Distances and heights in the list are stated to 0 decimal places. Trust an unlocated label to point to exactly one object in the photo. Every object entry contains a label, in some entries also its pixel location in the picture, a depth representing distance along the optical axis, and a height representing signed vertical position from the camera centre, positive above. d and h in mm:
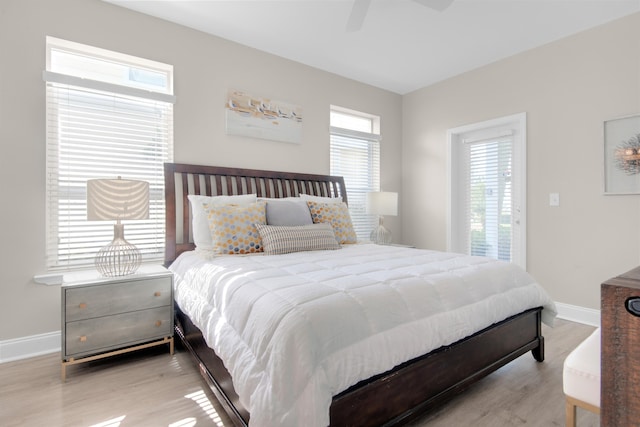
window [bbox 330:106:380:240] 4121 +717
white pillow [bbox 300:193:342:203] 3302 +135
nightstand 2023 -656
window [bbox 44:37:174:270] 2482 +619
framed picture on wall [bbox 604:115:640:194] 2713 +474
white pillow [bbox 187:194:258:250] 2619 +4
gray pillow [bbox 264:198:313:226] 2789 -6
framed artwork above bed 3230 +979
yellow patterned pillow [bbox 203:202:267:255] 2455 -125
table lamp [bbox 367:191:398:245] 3832 +105
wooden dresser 769 -340
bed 1188 -592
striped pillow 2498 -203
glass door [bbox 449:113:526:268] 3564 +265
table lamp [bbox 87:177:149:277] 2170 +18
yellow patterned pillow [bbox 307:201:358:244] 3035 -60
